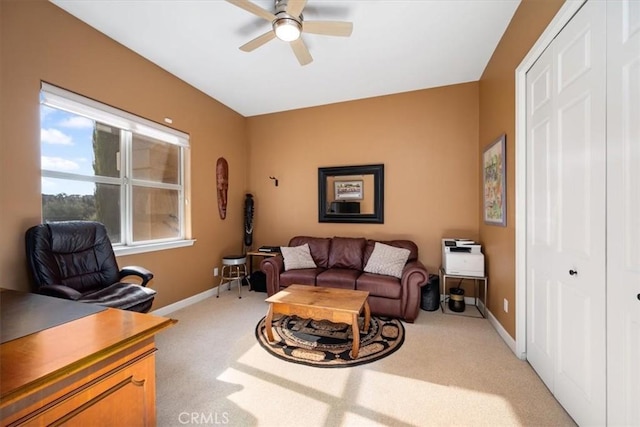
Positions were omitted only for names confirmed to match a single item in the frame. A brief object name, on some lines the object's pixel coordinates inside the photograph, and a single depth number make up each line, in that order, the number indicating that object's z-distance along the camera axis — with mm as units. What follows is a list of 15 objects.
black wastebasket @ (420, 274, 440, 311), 3311
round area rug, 2230
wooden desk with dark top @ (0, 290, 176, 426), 653
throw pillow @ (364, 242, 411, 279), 3264
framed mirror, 3980
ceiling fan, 1975
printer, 3092
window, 2350
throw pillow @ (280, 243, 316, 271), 3670
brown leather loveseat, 2979
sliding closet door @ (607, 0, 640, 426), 1163
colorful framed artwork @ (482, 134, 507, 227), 2582
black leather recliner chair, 1985
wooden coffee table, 2260
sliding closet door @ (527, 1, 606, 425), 1376
